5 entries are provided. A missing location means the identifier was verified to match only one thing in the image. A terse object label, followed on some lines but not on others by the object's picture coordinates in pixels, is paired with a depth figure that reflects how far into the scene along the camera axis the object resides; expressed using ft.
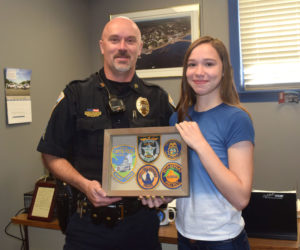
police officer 4.90
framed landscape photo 10.39
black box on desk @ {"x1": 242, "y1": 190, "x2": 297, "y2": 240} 5.06
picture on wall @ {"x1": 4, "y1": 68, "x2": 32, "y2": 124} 7.57
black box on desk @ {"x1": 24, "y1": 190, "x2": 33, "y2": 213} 7.37
